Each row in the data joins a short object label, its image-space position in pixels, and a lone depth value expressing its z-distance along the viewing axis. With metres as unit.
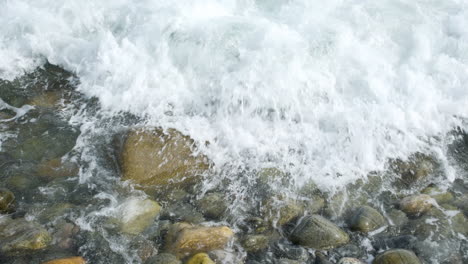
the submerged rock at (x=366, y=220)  4.17
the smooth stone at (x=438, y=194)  4.53
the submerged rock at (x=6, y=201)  4.10
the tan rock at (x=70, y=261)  3.58
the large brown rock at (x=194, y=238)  3.85
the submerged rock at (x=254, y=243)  3.96
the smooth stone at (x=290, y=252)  3.88
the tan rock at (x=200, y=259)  3.70
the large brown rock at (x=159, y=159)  4.63
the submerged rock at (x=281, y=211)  4.26
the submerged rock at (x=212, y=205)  4.30
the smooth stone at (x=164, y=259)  3.64
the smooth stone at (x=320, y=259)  3.83
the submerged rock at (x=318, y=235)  3.97
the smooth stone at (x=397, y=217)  4.27
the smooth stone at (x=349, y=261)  3.77
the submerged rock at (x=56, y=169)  4.57
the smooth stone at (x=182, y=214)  4.22
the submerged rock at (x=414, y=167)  4.81
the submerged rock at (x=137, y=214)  4.10
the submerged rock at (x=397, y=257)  3.70
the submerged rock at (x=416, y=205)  4.38
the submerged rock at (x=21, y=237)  3.70
